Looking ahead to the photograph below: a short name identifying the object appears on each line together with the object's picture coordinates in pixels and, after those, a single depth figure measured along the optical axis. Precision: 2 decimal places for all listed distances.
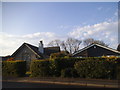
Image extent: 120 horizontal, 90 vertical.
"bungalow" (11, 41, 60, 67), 18.39
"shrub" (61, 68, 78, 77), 8.82
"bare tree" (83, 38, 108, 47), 41.00
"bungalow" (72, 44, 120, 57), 15.77
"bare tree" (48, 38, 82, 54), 42.93
